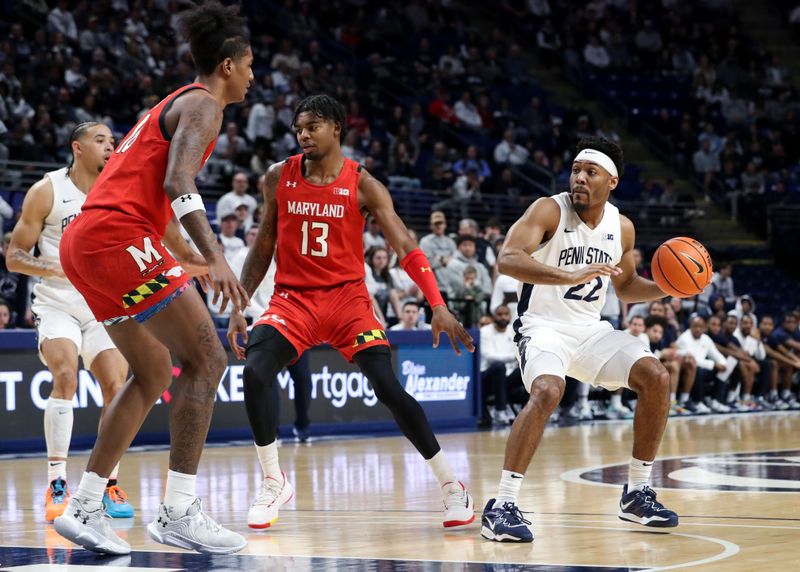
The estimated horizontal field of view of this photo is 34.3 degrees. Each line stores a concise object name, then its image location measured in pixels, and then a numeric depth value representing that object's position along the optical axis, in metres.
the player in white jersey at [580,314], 6.23
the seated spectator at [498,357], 15.21
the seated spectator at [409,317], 14.62
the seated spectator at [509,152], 22.89
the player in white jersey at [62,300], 7.26
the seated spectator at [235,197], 15.17
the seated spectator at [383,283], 14.98
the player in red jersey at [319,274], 6.54
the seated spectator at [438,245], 16.20
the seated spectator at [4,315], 12.27
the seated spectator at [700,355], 17.48
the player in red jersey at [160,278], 5.25
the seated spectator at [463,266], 15.99
